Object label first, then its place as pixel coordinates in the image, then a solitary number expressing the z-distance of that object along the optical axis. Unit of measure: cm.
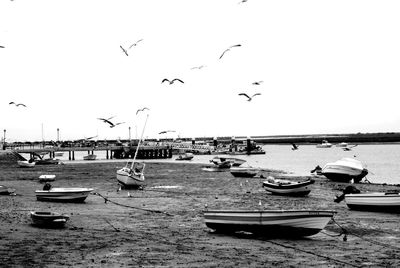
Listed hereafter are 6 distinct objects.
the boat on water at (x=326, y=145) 17354
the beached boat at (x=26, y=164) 6738
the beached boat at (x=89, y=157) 9938
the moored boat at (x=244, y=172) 4875
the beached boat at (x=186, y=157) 9862
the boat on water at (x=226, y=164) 6064
